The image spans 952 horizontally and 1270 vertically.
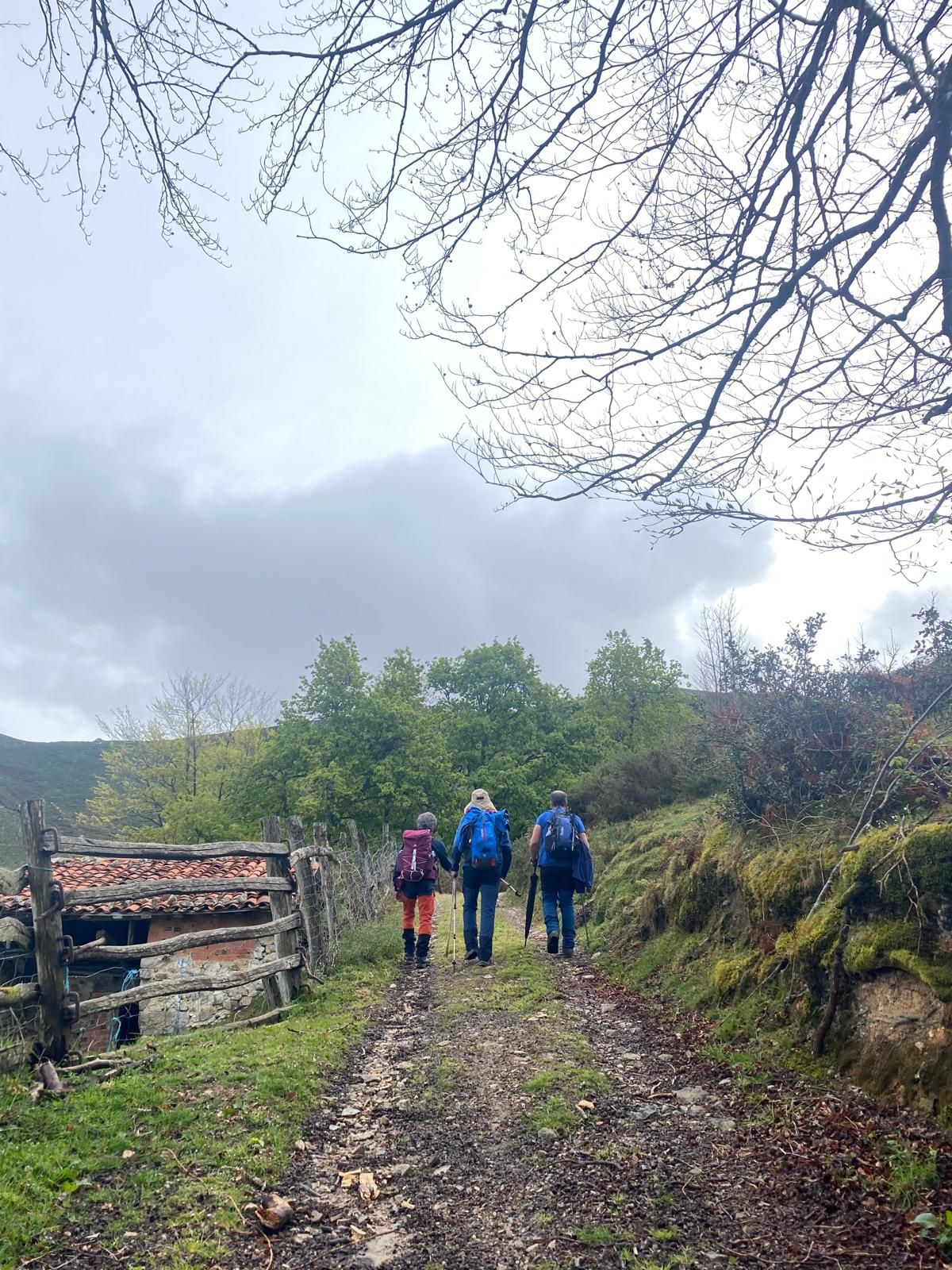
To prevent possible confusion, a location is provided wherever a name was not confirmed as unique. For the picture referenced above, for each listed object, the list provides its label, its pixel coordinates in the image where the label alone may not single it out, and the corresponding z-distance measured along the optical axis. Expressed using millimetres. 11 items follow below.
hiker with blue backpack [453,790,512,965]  8977
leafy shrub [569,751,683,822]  17484
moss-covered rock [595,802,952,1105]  4176
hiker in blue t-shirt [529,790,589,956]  8930
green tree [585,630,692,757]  36844
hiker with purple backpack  9258
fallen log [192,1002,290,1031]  6986
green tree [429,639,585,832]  34969
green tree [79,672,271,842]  33781
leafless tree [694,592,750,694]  32781
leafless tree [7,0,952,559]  2969
